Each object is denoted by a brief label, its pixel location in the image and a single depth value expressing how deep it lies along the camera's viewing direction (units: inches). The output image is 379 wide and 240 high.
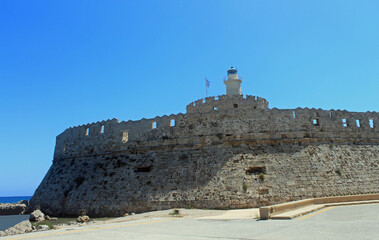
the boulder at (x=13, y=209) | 868.0
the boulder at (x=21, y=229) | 417.8
